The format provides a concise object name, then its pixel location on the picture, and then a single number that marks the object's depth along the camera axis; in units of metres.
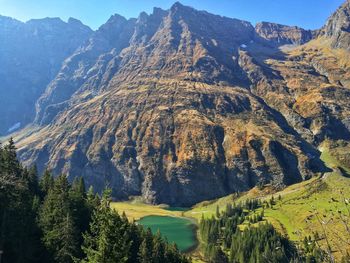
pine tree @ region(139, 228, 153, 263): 107.75
